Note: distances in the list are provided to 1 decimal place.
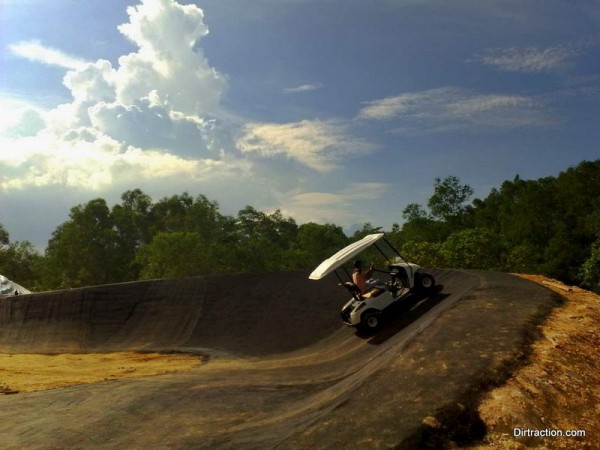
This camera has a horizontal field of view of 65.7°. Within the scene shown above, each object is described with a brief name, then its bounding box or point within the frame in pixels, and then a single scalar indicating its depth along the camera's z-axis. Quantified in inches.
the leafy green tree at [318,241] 3142.2
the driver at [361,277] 568.4
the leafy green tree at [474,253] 1390.3
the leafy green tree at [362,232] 3401.6
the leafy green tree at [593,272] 1330.0
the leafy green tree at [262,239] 2427.4
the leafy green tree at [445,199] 2311.8
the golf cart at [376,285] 539.8
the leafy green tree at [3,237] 3040.4
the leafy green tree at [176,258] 2075.5
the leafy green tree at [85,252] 2598.4
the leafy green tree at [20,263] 2827.3
